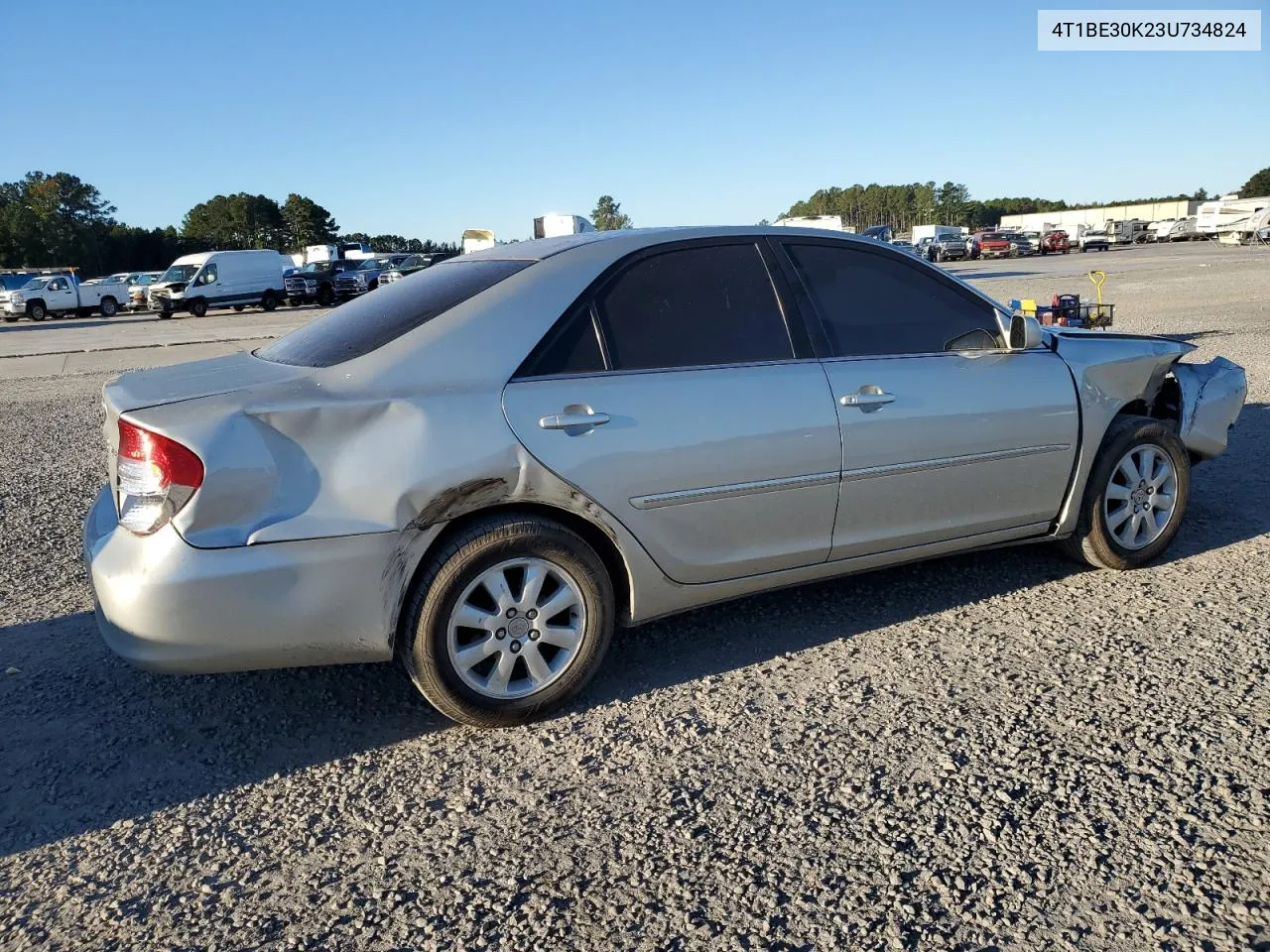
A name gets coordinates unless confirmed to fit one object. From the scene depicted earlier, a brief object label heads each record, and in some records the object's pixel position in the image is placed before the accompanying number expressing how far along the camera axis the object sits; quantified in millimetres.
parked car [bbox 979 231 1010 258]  50241
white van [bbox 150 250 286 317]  32281
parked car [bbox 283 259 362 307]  35656
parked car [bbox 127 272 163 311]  34844
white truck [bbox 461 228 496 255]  37156
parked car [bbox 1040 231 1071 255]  56812
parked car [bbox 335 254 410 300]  35812
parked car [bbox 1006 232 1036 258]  50531
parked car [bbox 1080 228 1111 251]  58500
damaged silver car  2949
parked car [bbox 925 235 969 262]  50156
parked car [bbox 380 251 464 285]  34800
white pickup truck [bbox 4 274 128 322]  35656
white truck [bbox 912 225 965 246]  50781
